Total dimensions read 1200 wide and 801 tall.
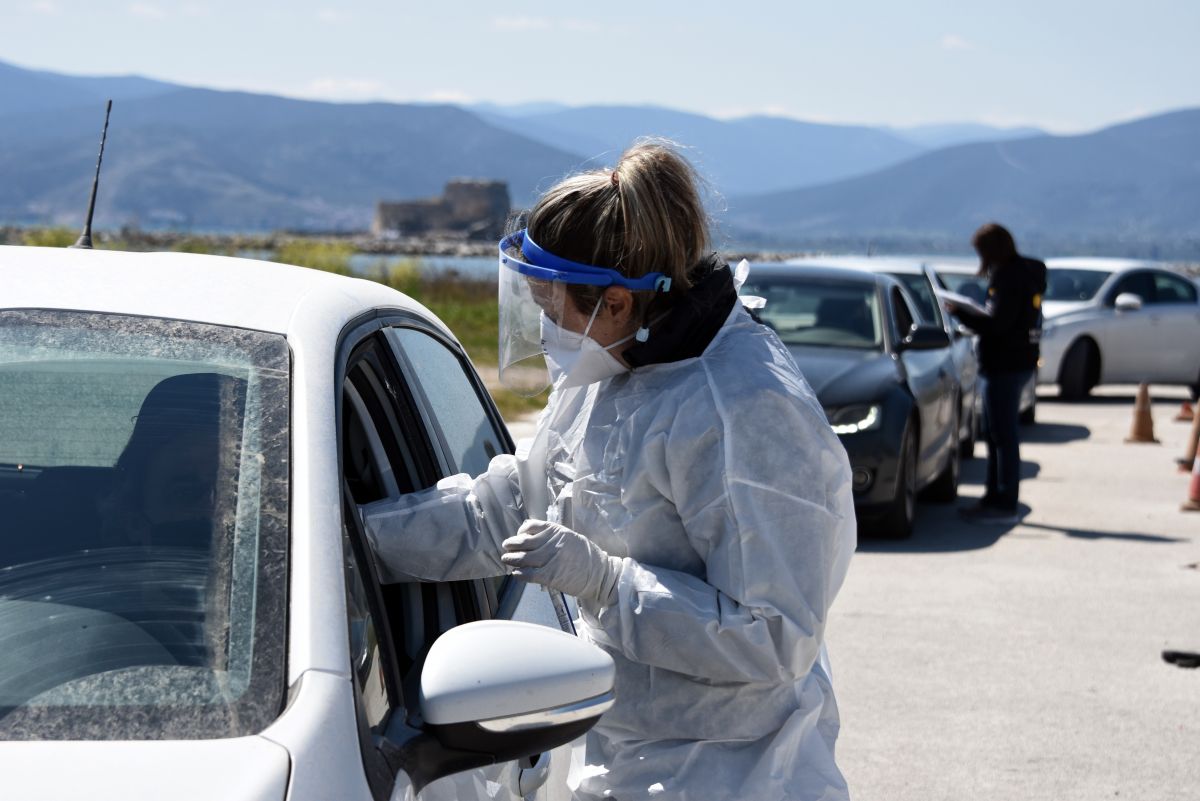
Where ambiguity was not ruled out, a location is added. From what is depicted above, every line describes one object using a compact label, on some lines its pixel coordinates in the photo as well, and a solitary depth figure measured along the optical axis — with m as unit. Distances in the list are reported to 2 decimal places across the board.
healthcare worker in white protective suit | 2.36
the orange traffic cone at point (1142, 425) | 16.33
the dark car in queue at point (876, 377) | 10.02
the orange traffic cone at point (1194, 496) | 11.84
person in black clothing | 10.63
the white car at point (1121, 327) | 19.50
